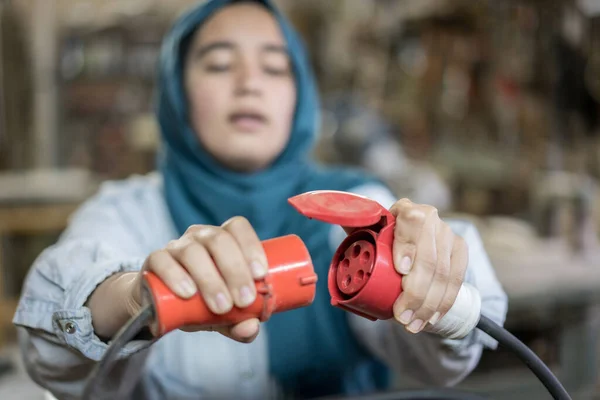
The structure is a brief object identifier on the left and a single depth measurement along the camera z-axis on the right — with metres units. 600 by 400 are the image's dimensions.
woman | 0.49
